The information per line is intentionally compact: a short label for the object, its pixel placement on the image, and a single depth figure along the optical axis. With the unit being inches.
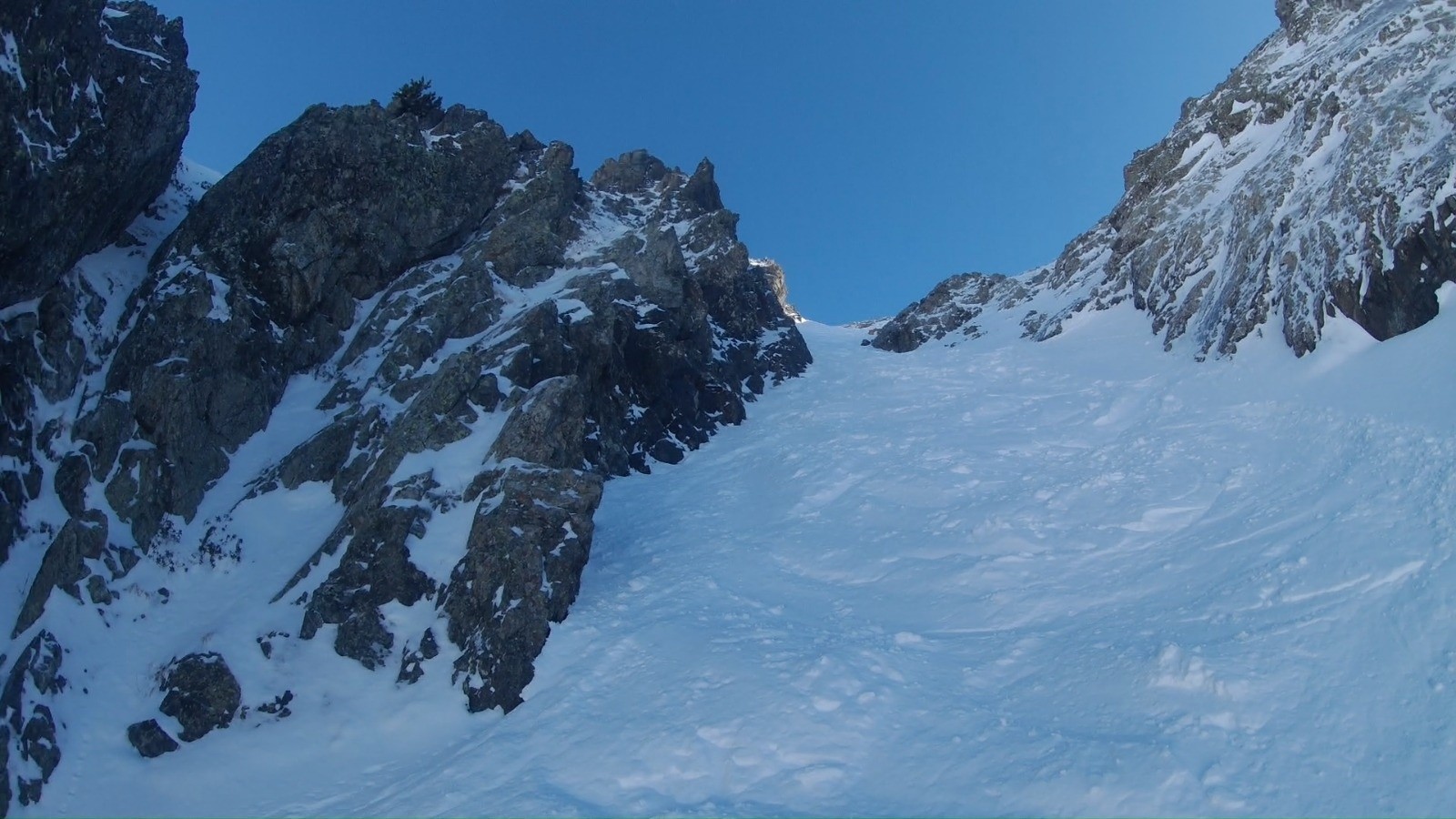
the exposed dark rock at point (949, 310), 2065.7
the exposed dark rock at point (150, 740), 593.3
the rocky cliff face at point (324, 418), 657.6
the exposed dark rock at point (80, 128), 751.1
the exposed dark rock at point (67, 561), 660.1
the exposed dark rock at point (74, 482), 740.6
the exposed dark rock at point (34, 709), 557.8
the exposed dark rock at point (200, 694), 613.9
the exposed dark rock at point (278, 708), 626.2
